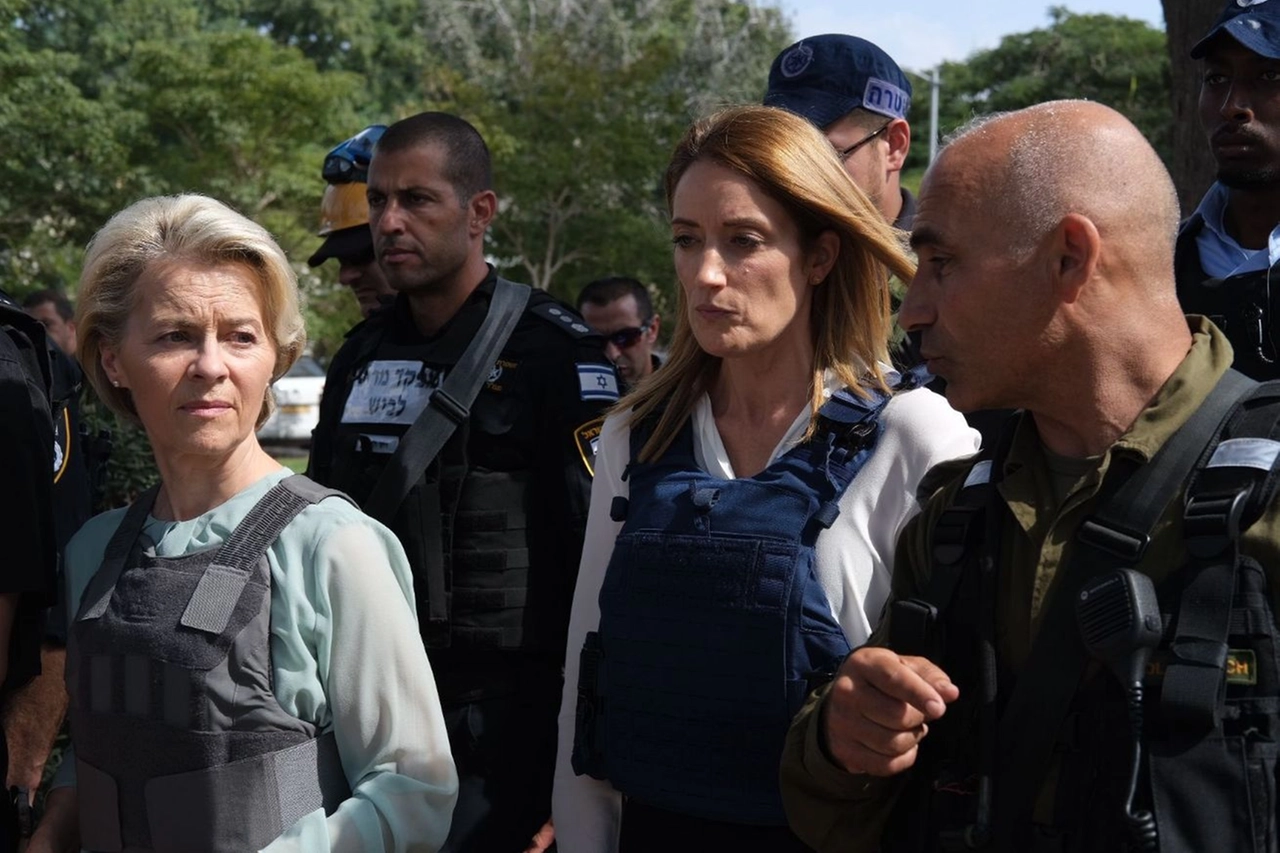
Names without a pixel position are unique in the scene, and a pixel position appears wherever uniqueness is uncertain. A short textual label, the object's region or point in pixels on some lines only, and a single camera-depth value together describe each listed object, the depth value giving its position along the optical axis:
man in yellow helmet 5.59
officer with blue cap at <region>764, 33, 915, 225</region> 4.18
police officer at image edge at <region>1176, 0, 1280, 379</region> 3.62
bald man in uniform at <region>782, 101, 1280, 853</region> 1.82
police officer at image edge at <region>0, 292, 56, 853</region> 2.99
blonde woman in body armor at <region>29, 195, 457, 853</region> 2.43
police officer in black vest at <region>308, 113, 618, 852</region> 3.92
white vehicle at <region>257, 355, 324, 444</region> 25.58
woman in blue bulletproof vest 2.62
